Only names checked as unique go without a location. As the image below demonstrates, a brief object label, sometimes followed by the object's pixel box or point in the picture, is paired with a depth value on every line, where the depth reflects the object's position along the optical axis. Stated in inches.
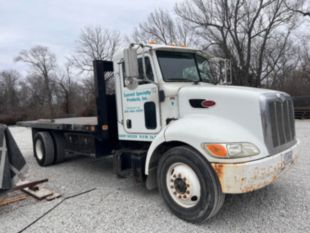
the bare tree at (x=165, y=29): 1064.1
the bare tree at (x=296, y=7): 868.6
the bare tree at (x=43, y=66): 1741.4
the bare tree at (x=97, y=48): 1515.7
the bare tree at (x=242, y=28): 886.4
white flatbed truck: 117.1
